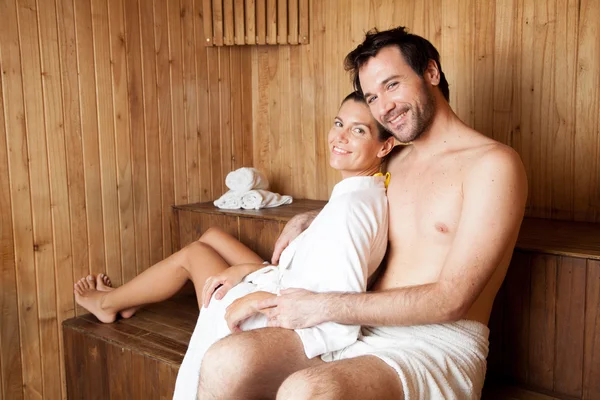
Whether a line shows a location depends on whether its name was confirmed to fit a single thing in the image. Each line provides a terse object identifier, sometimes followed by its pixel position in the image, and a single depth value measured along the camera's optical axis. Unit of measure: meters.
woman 1.50
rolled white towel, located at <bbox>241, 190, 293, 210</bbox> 2.77
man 1.35
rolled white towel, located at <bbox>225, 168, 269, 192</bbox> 2.89
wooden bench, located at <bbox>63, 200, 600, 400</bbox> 1.71
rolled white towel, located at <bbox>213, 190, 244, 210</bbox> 2.81
